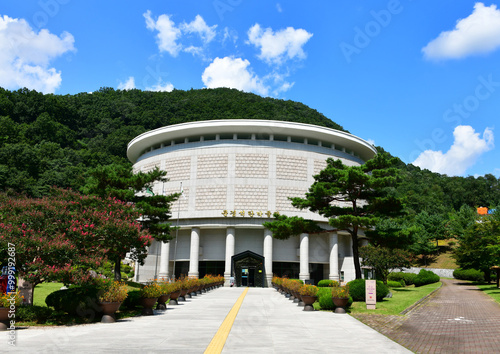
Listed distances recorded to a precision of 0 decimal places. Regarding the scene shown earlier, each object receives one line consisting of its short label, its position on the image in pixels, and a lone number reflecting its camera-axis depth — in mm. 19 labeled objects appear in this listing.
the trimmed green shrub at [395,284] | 40688
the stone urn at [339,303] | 18484
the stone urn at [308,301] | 19047
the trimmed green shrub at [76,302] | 13516
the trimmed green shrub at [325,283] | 34188
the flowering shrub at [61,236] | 12812
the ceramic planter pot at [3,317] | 11281
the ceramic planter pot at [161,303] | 18047
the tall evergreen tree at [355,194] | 24438
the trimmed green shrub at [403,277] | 45738
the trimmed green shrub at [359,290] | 22984
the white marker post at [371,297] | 19875
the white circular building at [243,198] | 48219
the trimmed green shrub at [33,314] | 12609
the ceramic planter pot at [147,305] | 16141
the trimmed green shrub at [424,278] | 44000
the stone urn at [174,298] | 20531
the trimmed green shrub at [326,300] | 19047
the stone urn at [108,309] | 13562
